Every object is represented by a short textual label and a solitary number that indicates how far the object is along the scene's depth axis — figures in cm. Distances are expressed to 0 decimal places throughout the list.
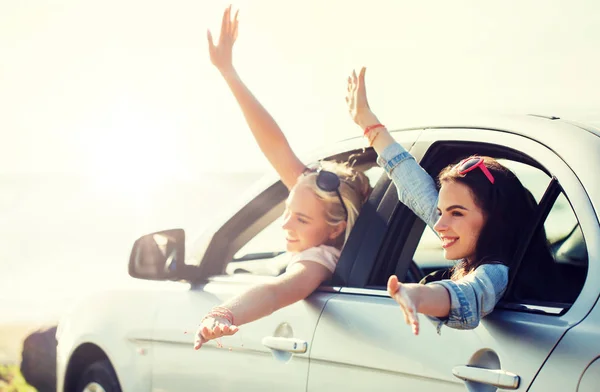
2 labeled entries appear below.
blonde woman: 315
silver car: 248
